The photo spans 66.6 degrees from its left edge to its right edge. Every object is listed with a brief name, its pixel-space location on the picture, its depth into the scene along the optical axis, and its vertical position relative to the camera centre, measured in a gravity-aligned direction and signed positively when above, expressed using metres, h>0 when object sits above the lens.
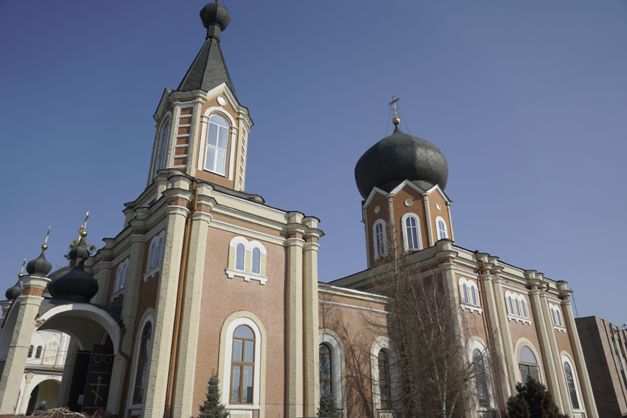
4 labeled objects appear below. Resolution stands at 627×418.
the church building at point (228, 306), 14.77 +4.46
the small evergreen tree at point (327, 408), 15.91 +0.82
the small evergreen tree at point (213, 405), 12.98 +0.80
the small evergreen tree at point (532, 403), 18.64 +1.01
